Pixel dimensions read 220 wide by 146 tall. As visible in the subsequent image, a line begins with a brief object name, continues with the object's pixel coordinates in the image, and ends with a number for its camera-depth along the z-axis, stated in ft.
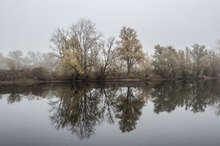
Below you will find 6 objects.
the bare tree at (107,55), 179.10
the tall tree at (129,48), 184.24
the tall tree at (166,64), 199.11
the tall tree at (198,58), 218.87
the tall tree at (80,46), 168.07
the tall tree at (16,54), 413.22
